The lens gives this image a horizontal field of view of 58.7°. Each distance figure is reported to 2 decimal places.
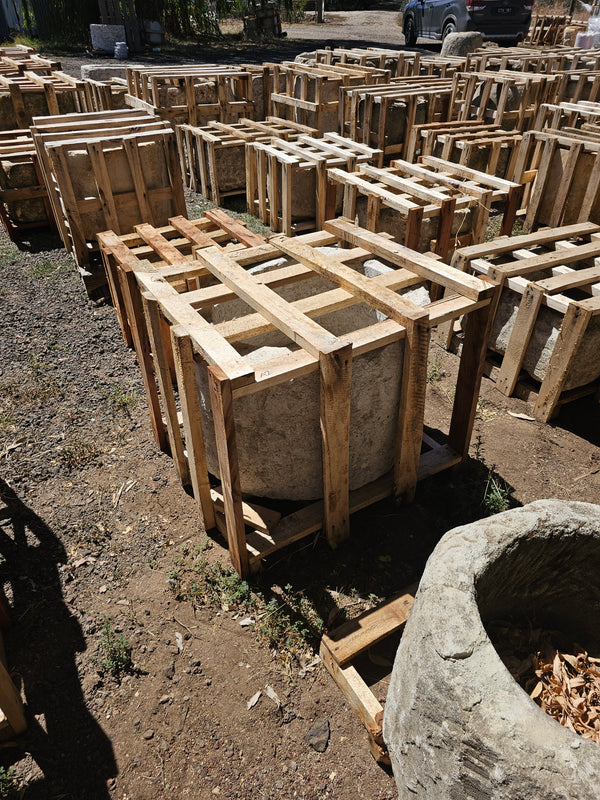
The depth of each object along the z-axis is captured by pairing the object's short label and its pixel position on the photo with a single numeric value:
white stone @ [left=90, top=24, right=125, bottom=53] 23.80
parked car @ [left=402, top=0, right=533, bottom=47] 20.89
